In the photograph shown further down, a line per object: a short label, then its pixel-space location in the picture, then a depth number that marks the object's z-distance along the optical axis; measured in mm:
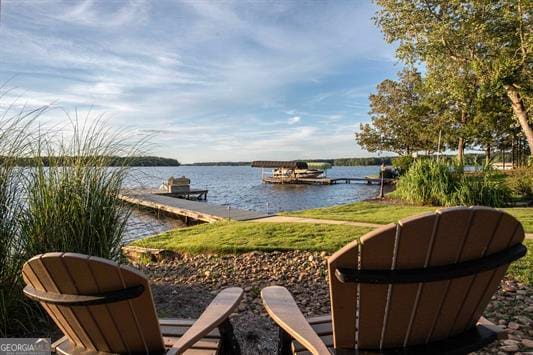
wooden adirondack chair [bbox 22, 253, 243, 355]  1336
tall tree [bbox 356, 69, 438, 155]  31141
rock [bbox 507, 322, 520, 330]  2651
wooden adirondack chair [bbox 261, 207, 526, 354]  1232
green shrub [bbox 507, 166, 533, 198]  11258
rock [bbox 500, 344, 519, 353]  2357
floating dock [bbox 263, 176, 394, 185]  37234
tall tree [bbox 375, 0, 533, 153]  11812
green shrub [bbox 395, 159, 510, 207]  9945
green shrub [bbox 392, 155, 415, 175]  18119
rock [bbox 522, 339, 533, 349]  2389
